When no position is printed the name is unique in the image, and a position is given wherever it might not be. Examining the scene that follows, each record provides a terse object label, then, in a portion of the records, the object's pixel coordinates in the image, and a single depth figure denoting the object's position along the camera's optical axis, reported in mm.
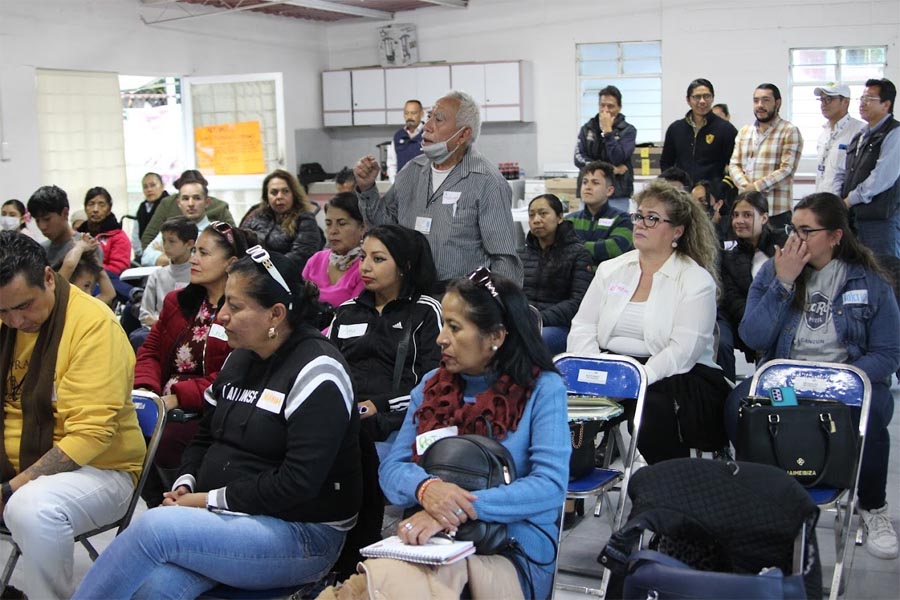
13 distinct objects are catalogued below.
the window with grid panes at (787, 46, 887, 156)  10398
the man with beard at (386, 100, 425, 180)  8812
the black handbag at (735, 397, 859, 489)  2885
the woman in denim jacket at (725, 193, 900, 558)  3264
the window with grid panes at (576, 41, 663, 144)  11312
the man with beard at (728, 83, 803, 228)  6414
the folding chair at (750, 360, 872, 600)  2885
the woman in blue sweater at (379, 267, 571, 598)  2135
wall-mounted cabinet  11828
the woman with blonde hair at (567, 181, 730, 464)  3312
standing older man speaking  3744
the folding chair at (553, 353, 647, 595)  2961
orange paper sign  10594
